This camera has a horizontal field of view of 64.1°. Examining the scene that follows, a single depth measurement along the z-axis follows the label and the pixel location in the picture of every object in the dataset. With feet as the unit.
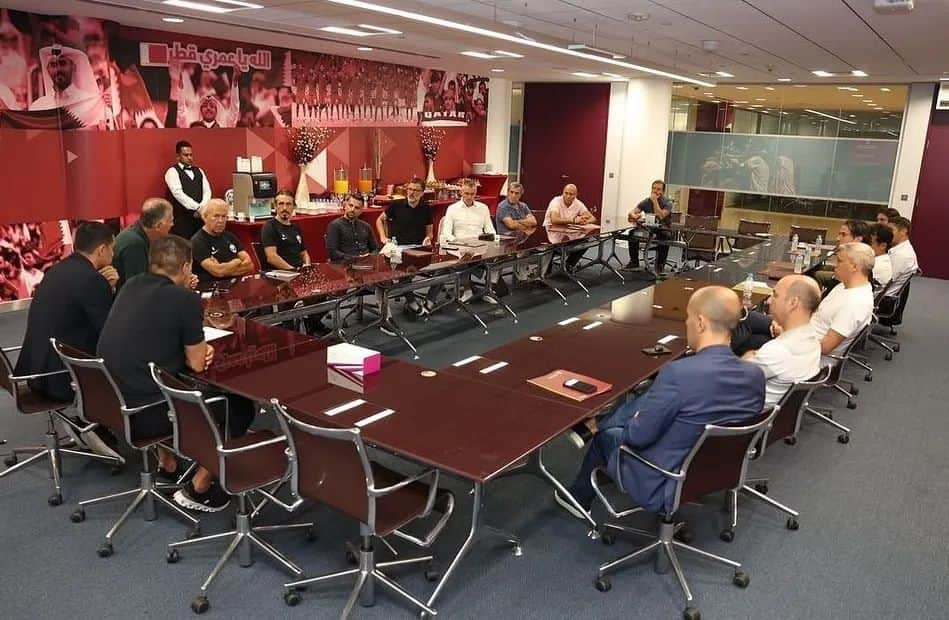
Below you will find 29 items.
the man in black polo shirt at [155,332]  10.82
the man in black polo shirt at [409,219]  25.72
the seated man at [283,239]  20.43
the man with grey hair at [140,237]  15.16
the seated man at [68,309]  12.07
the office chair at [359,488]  8.57
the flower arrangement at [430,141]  38.81
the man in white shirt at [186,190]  26.43
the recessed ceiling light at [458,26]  14.80
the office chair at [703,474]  9.46
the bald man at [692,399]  9.47
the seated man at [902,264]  22.20
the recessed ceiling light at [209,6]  18.44
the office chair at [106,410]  10.64
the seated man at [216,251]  18.40
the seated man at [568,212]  30.04
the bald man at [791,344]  11.92
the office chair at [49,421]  12.03
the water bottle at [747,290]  17.69
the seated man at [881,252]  20.85
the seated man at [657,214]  31.86
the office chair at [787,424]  11.42
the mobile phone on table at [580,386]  11.19
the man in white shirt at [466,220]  25.90
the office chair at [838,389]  15.30
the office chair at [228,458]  9.55
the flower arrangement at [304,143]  31.65
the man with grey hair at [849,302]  15.15
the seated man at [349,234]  22.28
